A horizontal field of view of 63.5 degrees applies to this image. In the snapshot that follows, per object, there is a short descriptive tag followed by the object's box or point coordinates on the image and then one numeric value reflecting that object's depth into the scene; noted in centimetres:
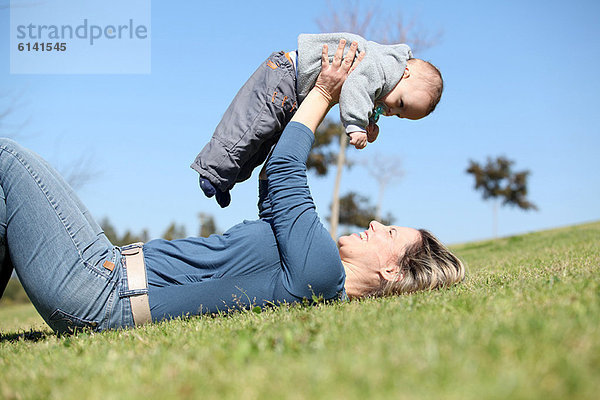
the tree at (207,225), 2692
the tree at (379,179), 2838
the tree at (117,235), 3056
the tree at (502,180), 3300
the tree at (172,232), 2994
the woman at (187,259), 347
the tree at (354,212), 3018
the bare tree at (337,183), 2034
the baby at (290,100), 441
